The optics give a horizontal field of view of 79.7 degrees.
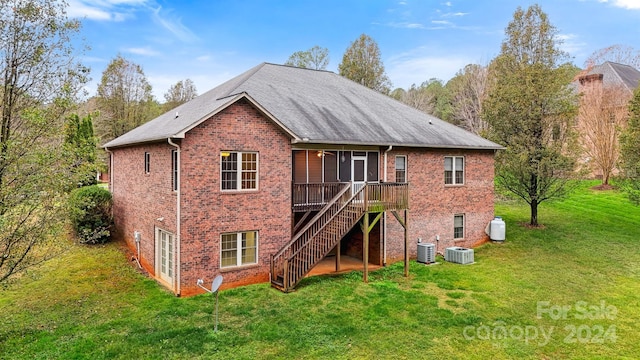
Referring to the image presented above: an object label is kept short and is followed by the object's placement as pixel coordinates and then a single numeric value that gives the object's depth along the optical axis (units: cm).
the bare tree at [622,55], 3948
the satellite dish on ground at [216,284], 915
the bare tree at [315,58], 4084
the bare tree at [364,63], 3769
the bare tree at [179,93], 4639
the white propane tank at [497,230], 1881
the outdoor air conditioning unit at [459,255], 1588
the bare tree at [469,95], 3812
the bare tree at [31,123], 834
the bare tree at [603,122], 2808
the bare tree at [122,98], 3669
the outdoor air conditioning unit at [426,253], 1595
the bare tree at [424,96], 4709
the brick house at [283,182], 1211
